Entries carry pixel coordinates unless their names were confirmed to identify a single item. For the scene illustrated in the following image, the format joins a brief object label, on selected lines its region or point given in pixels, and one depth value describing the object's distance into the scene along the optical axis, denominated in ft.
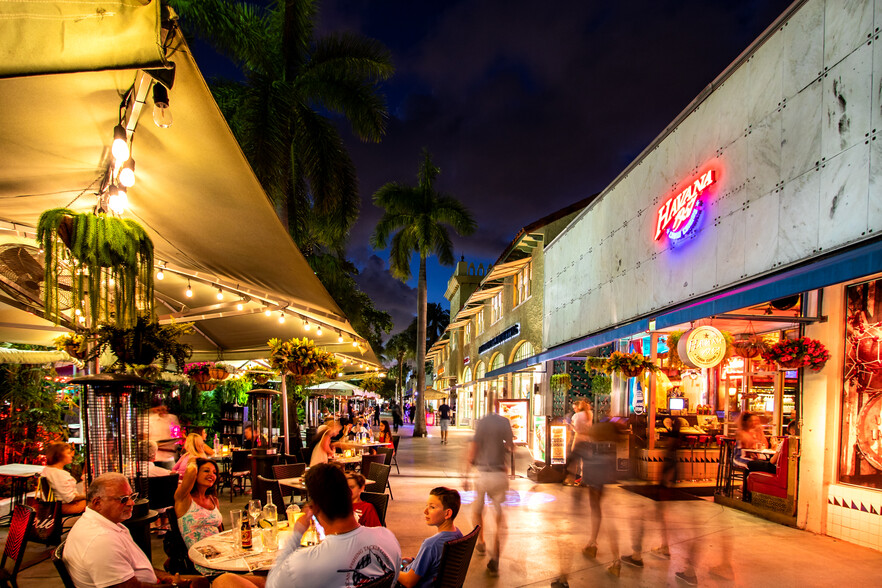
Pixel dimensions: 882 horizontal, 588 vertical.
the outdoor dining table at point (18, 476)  25.41
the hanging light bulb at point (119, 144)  12.83
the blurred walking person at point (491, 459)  22.00
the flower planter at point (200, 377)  41.93
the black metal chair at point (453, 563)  12.13
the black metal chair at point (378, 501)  18.30
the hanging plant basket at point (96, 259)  12.39
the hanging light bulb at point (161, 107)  11.28
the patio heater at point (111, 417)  17.44
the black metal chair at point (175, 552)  15.40
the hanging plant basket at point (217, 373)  42.57
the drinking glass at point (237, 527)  13.87
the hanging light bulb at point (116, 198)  14.65
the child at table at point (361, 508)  16.05
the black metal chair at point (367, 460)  31.01
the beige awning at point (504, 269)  71.36
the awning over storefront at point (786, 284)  17.24
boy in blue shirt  12.54
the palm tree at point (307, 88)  45.62
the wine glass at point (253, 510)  14.71
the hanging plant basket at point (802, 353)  25.67
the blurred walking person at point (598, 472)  21.15
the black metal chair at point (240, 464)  36.06
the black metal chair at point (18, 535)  14.70
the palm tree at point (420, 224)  91.30
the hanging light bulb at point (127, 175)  13.85
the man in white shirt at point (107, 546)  11.37
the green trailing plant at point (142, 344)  18.45
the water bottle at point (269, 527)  13.87
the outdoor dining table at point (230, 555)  12.67
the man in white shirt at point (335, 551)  9.45
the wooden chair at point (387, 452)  35.84
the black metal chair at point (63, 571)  11.25
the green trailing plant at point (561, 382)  56.29
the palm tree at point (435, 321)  253.03
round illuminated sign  27.07
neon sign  29.86
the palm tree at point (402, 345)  235.40
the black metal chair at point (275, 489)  21.31
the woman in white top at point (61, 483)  21.21
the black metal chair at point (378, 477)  23.84
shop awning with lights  11.28
